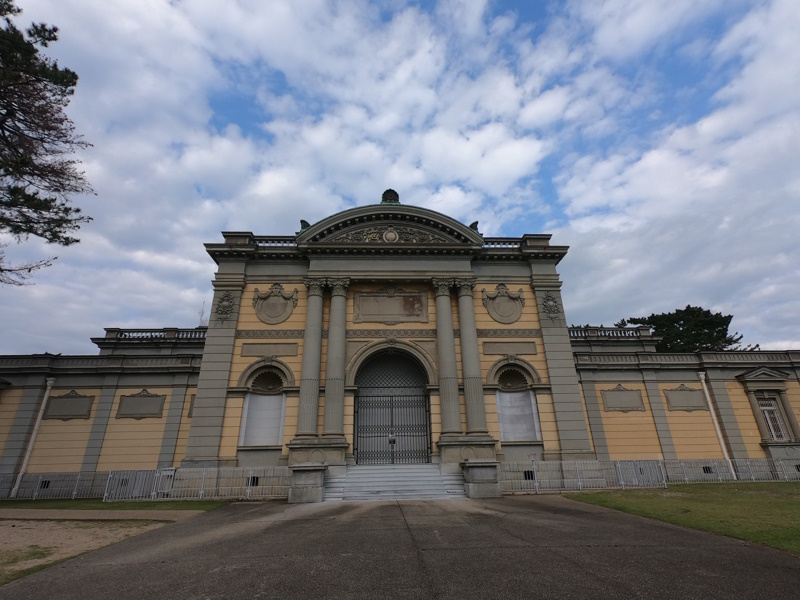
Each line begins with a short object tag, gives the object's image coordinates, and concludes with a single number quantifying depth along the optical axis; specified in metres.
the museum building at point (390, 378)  19.62
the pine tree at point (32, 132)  12.86
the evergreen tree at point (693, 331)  43.41
